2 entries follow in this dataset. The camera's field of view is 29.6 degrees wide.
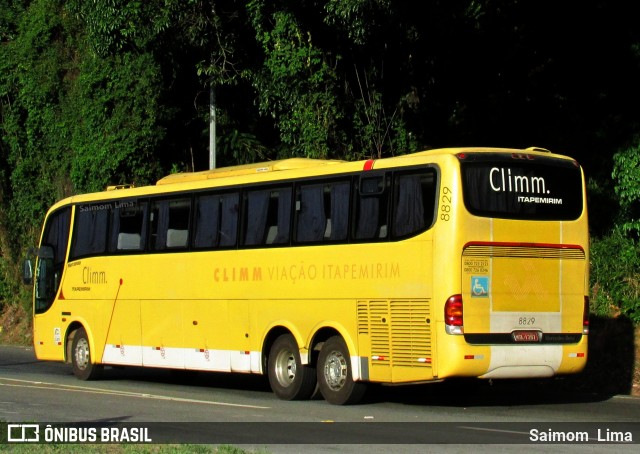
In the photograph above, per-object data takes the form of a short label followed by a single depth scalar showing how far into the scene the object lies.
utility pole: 26.53
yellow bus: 15.49
